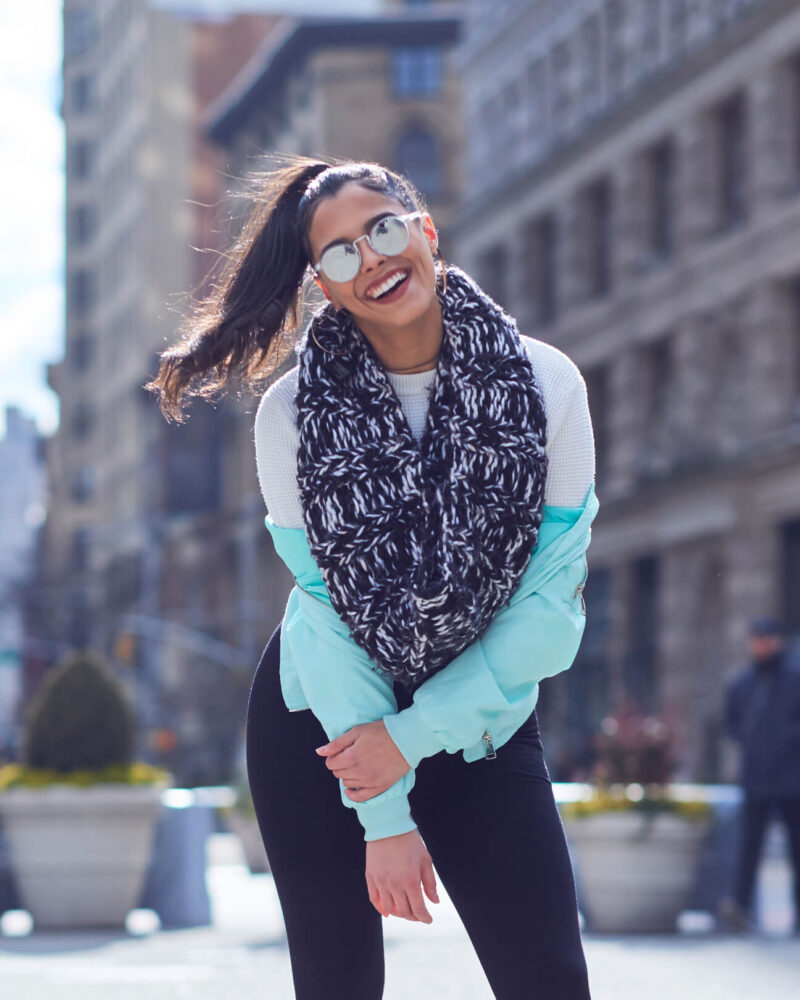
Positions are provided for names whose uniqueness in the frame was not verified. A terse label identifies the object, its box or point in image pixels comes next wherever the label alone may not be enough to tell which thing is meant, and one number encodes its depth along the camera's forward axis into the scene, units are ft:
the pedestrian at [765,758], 39.86
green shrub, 39.99
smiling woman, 10.66
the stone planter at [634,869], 39.34
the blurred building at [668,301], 113.50
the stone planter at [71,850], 38.73
